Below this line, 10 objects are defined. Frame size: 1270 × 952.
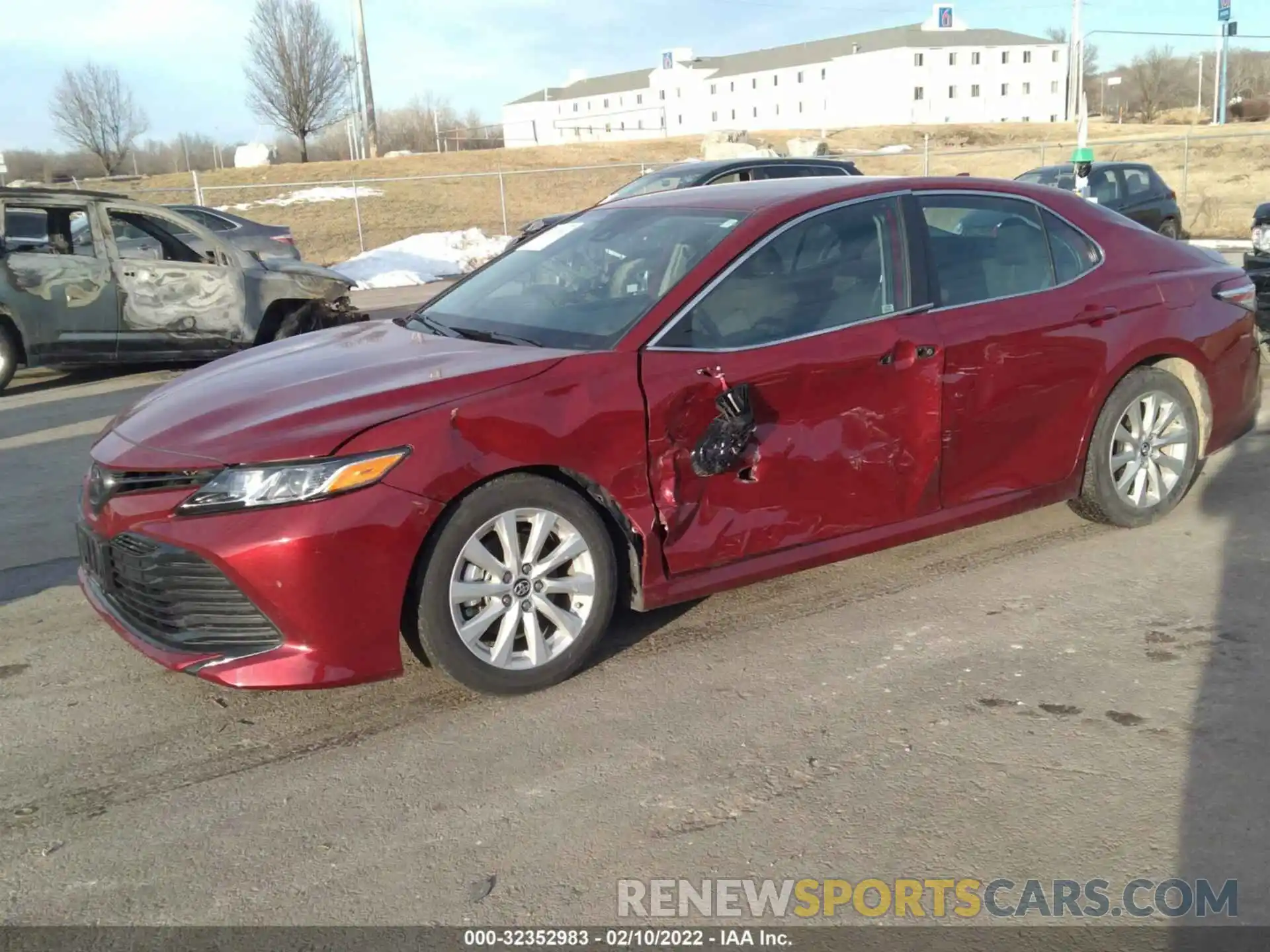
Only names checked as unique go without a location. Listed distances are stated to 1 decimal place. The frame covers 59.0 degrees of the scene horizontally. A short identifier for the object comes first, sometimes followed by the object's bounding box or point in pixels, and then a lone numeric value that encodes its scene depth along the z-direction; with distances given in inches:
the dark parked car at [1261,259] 348.5
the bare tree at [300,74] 2253.9
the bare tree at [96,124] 2517.2
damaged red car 135.9
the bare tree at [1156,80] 3395.7
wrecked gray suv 383.9
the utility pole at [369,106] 1600.6
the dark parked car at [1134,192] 709.3
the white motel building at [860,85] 3435.0
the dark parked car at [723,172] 486.0
